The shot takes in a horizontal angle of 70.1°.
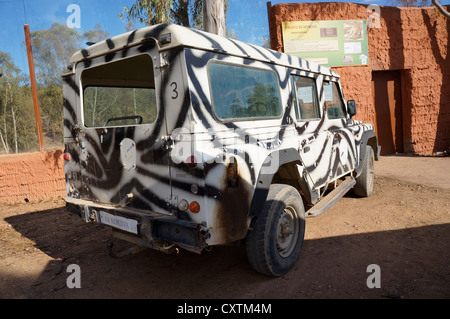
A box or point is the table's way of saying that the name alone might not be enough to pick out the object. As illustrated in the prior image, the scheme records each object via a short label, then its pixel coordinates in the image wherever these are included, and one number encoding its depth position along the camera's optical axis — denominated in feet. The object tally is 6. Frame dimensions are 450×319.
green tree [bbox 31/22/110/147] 22.73
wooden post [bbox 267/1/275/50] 29.43
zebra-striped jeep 8.04
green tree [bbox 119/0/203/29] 31.46
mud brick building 31.19
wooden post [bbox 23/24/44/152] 20.20
